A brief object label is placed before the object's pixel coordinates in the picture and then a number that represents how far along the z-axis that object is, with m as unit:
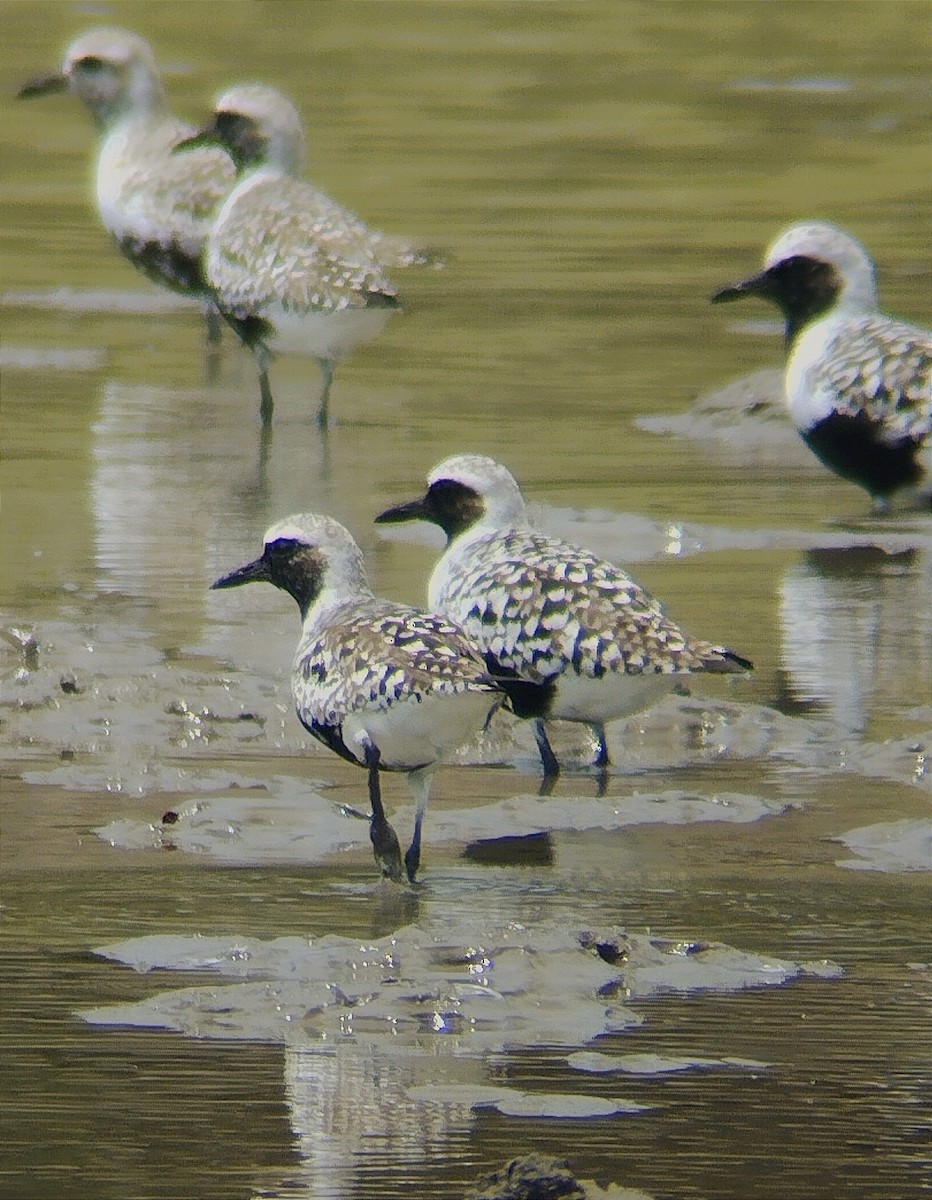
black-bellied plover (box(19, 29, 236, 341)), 14.45
